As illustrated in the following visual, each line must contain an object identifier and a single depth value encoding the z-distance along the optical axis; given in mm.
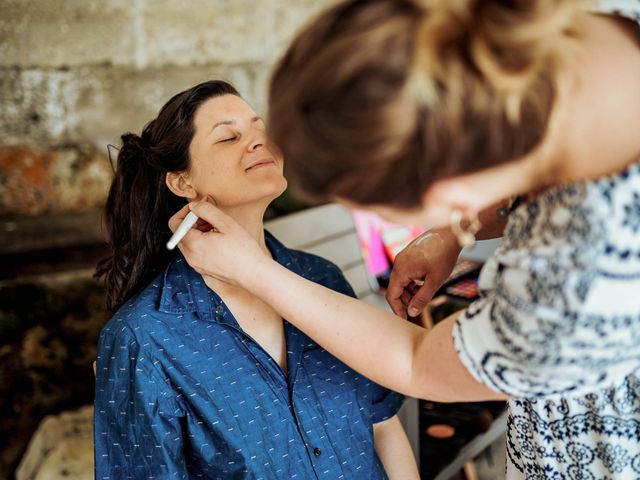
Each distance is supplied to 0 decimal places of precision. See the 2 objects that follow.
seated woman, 1296
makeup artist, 691
